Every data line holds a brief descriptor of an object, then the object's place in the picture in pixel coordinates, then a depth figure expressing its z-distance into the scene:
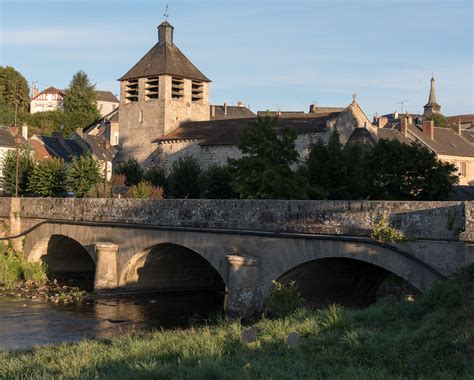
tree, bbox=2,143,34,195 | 40.47
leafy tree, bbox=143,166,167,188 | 44.09
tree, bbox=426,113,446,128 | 86.53
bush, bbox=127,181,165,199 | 34.28
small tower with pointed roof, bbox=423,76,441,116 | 99.23
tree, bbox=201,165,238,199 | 37.38
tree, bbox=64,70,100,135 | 86.38
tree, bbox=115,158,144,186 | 46.73
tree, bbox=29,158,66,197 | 38.19
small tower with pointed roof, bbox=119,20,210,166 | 53.46
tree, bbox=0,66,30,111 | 86.12
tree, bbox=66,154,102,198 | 37.97
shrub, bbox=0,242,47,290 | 30.17
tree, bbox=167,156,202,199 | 42.00
